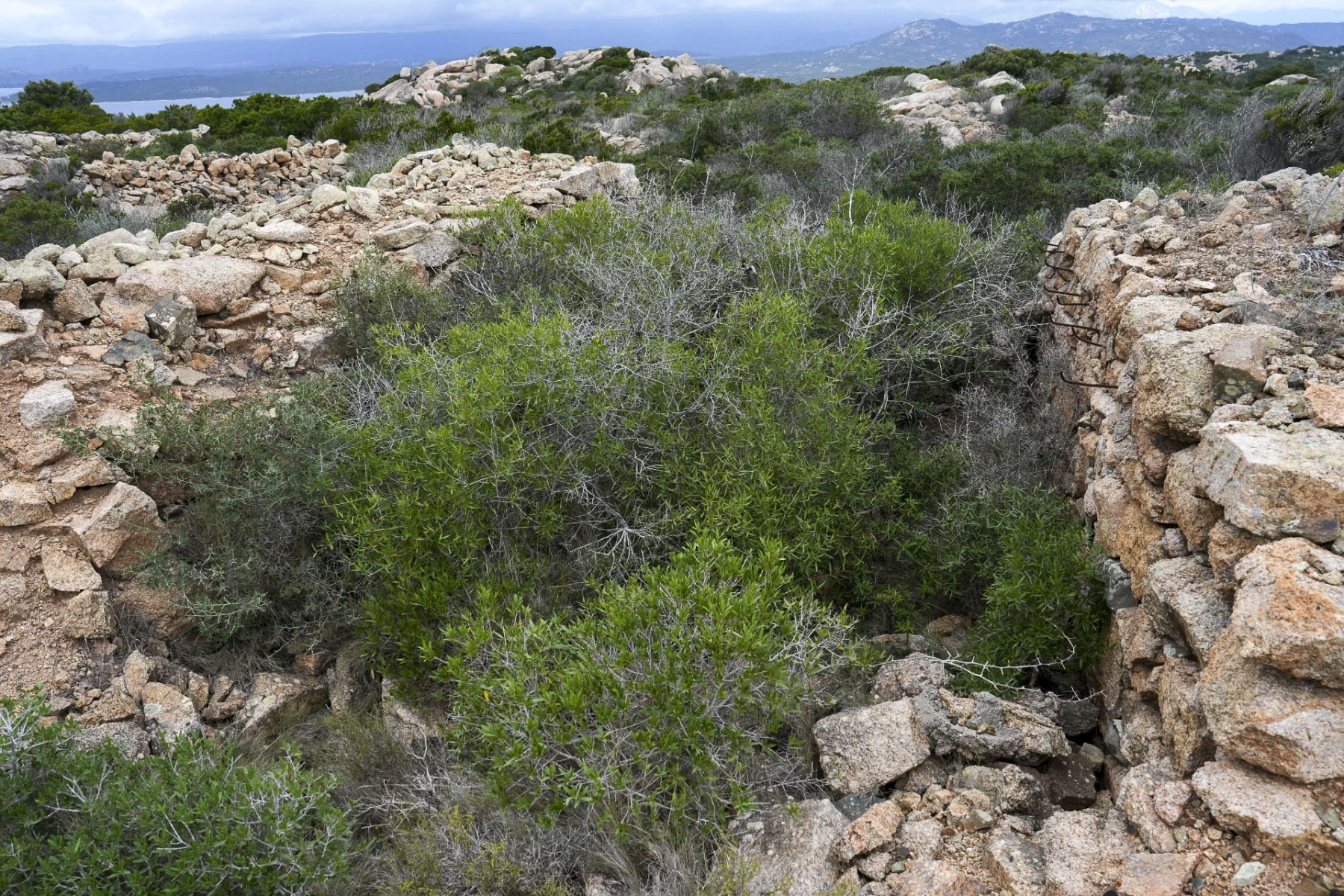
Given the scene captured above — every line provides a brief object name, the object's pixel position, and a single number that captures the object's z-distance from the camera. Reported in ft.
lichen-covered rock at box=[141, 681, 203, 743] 11.94
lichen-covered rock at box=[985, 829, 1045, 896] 7.61
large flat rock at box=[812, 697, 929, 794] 9.68
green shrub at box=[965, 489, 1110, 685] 11.10
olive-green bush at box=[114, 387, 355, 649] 13.69
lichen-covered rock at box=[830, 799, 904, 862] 8.64
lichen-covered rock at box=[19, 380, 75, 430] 14.16
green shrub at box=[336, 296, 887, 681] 12.46
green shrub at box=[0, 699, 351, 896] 8.25
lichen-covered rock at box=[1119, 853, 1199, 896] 6.95
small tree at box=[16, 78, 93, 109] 64.85
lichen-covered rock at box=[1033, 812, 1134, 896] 7.41
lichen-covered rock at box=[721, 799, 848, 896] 8.63
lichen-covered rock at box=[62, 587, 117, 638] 12.65
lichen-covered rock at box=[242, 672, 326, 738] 12.58
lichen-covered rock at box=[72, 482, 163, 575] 13.29
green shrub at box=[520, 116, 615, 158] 35.60
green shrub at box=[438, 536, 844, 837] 9.04
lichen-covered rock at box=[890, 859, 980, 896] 7.89
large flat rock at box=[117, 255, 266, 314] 18.22
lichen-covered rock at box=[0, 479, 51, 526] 13.12
